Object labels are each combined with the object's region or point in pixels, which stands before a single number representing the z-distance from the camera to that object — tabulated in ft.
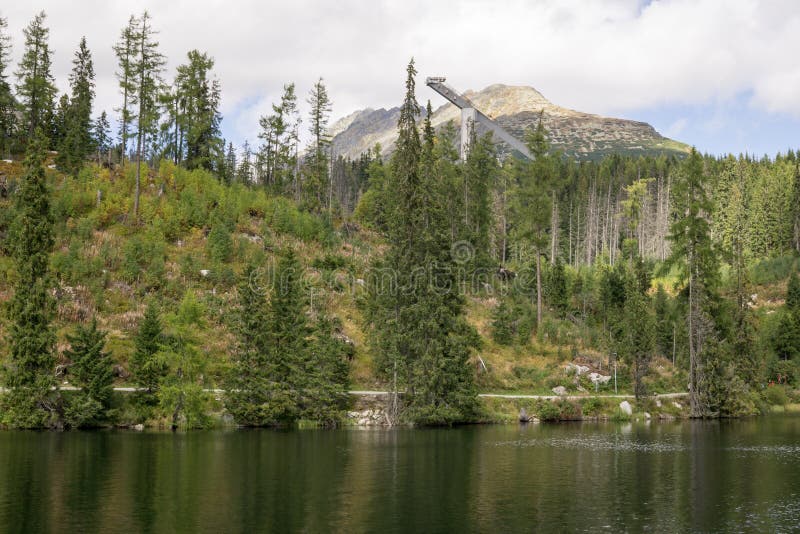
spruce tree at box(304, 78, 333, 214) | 284.78
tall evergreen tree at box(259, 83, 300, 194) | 285.23
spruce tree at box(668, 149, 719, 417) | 197.57
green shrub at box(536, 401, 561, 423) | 179.22
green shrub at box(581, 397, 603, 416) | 185.16
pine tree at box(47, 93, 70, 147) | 276.43
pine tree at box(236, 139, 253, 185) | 341.82
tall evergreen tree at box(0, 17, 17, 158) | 265.75
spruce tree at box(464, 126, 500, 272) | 258.78
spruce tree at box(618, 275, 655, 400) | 189.37
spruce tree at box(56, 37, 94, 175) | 244.63
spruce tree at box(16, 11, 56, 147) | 266.57
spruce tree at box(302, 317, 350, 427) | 157.17
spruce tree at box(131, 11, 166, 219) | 231.09
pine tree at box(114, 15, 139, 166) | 231.91
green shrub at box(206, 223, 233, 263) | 213.46
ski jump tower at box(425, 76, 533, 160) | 333.62
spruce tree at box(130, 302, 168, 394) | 147.95
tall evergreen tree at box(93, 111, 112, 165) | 340.94
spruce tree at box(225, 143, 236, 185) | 415.44
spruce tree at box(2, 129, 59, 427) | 138.00
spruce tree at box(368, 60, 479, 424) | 160.86
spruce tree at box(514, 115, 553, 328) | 239.91
